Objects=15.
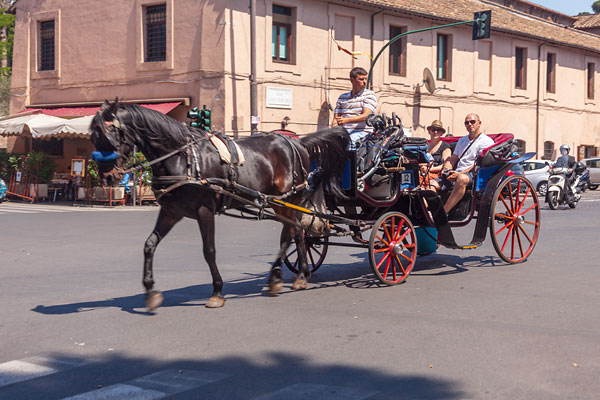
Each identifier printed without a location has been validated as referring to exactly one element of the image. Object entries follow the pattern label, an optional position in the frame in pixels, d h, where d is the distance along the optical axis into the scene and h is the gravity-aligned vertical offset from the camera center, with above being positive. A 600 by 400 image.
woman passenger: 9.19 +0.27
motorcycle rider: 20.80 +0.30
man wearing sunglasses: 9.02 +0.17
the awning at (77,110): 25.67 +2.34
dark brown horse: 6.52 +0.02
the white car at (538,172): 29.48 +0.04
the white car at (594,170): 34.72 +0.16
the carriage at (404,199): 8.17 -0.33
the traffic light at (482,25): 24.10 +5.01
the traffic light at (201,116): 19.21 +1.50
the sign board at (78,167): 23.69 +0.10
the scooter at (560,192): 20.33 -0.54
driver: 8.31 +0.75
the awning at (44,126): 23.27 +1.46
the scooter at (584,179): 21.30 -0.18
